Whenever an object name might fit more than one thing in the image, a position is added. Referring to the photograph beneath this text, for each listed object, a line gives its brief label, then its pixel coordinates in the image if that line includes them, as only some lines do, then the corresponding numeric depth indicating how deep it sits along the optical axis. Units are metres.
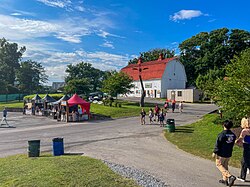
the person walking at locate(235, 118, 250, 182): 6.20
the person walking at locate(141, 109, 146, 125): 18.08
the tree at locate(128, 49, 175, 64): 58.33
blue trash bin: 9.65
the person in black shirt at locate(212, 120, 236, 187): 5.76
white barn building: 41.49
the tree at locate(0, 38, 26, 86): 60.05
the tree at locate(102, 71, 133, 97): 30.56
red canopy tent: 22.16
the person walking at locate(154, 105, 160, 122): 19.77
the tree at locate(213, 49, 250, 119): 10.45
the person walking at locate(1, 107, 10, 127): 20.37
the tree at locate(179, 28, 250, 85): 41.22
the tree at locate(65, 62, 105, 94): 60.05
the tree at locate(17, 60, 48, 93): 56.76
